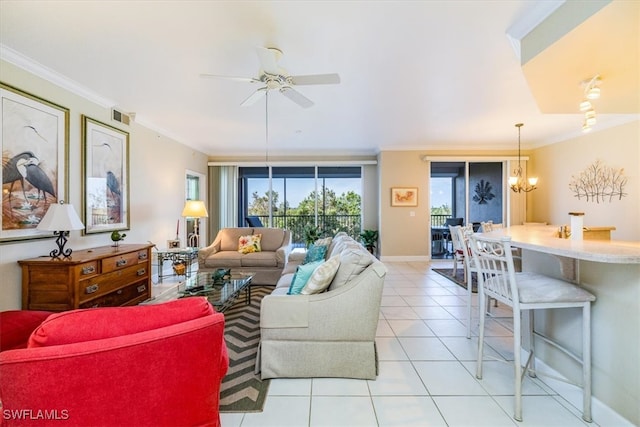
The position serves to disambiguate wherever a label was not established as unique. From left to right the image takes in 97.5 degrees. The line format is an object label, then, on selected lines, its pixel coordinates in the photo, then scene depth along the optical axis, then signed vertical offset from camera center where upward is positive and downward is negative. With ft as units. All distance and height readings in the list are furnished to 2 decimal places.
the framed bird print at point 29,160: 8.31 +1.79
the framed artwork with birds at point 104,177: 11.27 +1.64
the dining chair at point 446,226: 22.60 -1.04
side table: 14.83 -2.27
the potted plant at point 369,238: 22.75 -1.95
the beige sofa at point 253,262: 14.44 -2.45
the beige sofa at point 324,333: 6.61 -2.80
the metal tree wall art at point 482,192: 22.56 +1.75
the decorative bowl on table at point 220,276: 10.53 -2.40
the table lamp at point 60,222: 8.63 -0.22
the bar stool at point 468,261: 8.91 -1.64
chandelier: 17.70 +2.12
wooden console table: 8.40 -2.09
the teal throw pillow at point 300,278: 7.55 -1.80
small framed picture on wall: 21.49 +1.45
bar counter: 4.90 -2.05
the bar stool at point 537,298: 5.41 -1.67
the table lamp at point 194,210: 15.74 +0.26
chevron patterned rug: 5.92 -3.88
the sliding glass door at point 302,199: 24.21 +1.30
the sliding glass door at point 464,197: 22.22 +1.37
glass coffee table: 8.65 -2.60
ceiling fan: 7.60 +4.09
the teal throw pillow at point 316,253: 11.85 -1.68
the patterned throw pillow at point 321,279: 7.00 -1.62
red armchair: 2.83 -1.67
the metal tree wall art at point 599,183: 14.89 +1.74
